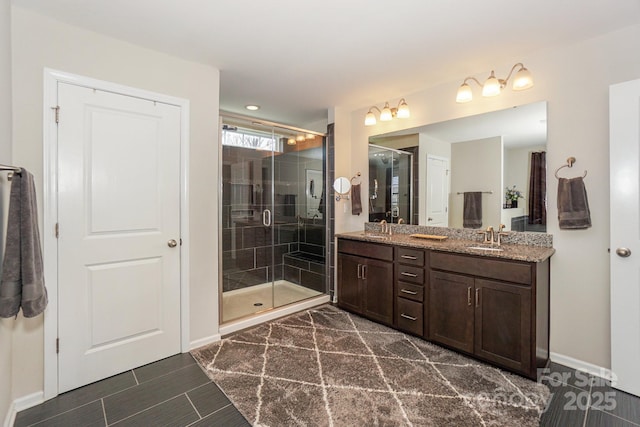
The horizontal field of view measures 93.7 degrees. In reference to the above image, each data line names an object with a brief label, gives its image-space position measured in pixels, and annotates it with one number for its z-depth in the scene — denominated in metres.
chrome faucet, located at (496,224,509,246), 2.57
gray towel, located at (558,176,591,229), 2.15
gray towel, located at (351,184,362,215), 3.70
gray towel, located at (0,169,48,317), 1.39
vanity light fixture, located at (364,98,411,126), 3.04
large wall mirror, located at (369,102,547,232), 2.46
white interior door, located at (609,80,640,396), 1.89
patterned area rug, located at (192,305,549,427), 1.73
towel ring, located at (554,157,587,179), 2.23
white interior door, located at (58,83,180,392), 2.00
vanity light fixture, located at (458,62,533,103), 2.22
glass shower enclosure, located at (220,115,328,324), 3.26
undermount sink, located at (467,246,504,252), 2.28
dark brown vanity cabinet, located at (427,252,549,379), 2.05
